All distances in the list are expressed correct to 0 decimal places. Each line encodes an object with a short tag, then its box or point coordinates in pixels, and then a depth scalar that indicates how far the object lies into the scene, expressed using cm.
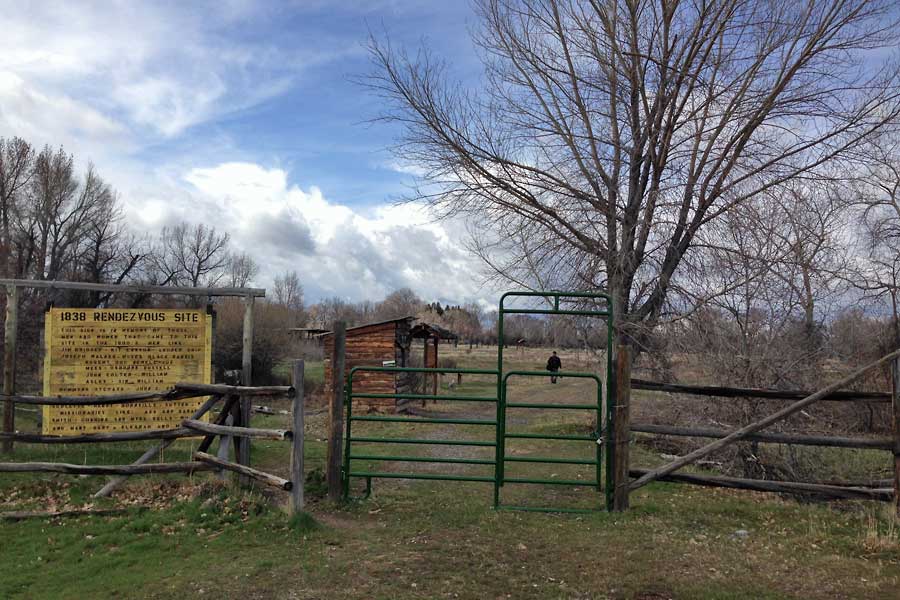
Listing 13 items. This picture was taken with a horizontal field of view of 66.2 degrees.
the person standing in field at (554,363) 2626
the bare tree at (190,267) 4631
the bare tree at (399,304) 9012
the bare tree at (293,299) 7051
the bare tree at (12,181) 3606
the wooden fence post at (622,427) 744
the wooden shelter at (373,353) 2167
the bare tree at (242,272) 5766
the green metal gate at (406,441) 720
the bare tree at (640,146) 1141
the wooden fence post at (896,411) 699
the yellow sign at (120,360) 945
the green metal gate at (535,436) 738
